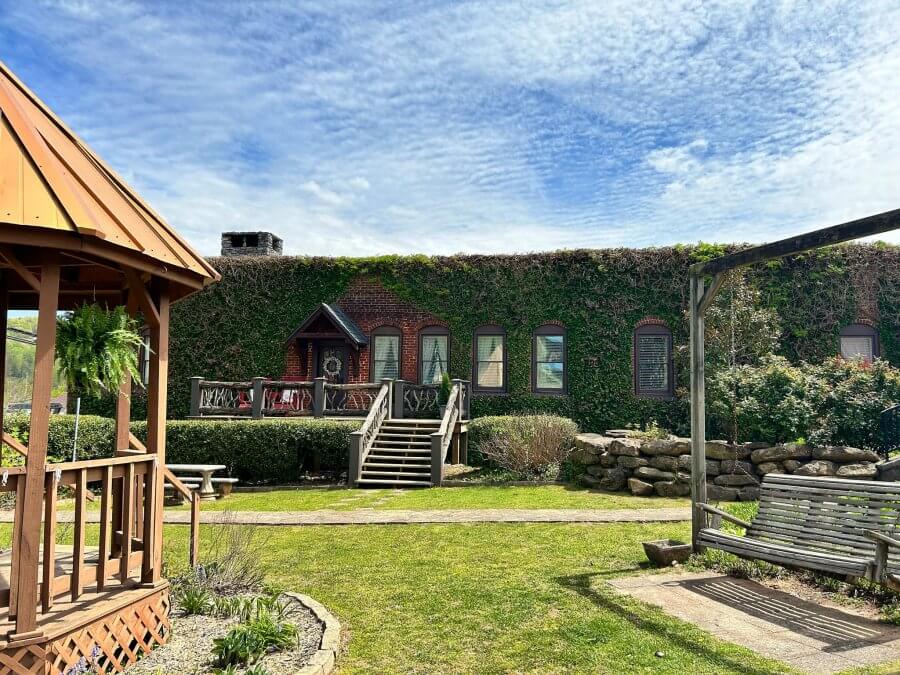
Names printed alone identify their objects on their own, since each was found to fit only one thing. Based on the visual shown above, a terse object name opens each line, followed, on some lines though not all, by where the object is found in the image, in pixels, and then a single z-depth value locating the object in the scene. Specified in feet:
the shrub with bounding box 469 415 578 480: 48.60
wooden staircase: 48.19
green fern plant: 17.07
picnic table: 43.27
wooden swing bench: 18.57
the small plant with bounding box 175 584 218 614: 19.16
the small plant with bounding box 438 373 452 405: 60.90
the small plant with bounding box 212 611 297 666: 15.26
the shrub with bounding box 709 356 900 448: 40.70
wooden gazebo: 14.35
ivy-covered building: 64.95
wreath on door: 69.41
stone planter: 24.20
